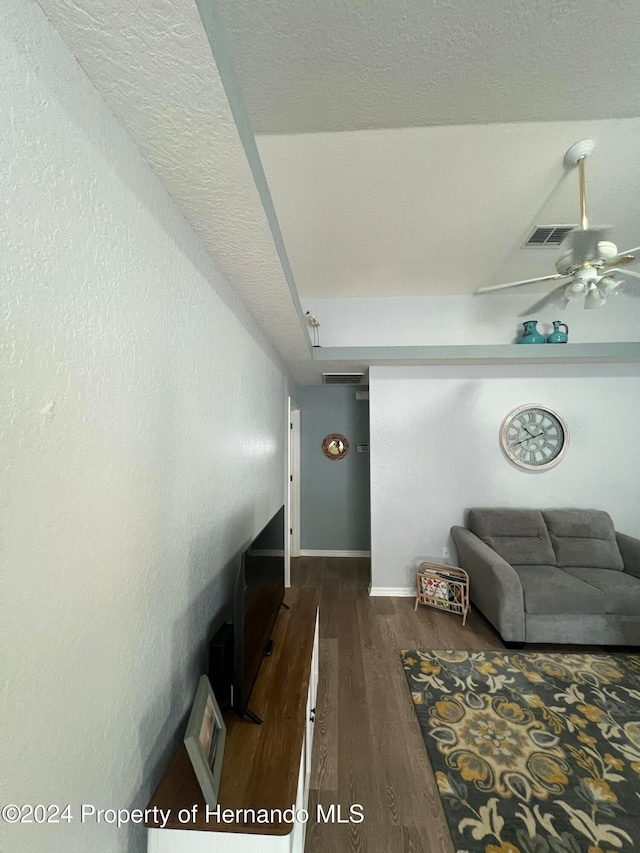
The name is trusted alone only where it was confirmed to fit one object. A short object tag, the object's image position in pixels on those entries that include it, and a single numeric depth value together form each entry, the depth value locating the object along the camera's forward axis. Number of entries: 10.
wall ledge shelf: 3.23
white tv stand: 0.83
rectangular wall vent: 4.04
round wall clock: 3.61
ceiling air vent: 2.39
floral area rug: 1.39
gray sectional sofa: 2.59
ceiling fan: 1.77
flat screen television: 1.11
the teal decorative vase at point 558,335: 3.33
